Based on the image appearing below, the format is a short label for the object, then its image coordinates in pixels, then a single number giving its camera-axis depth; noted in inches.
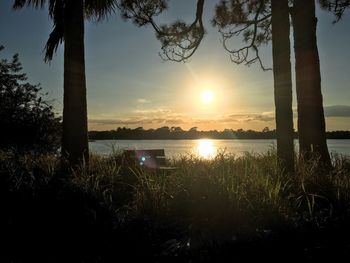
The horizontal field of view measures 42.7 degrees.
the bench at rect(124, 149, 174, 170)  421.9
